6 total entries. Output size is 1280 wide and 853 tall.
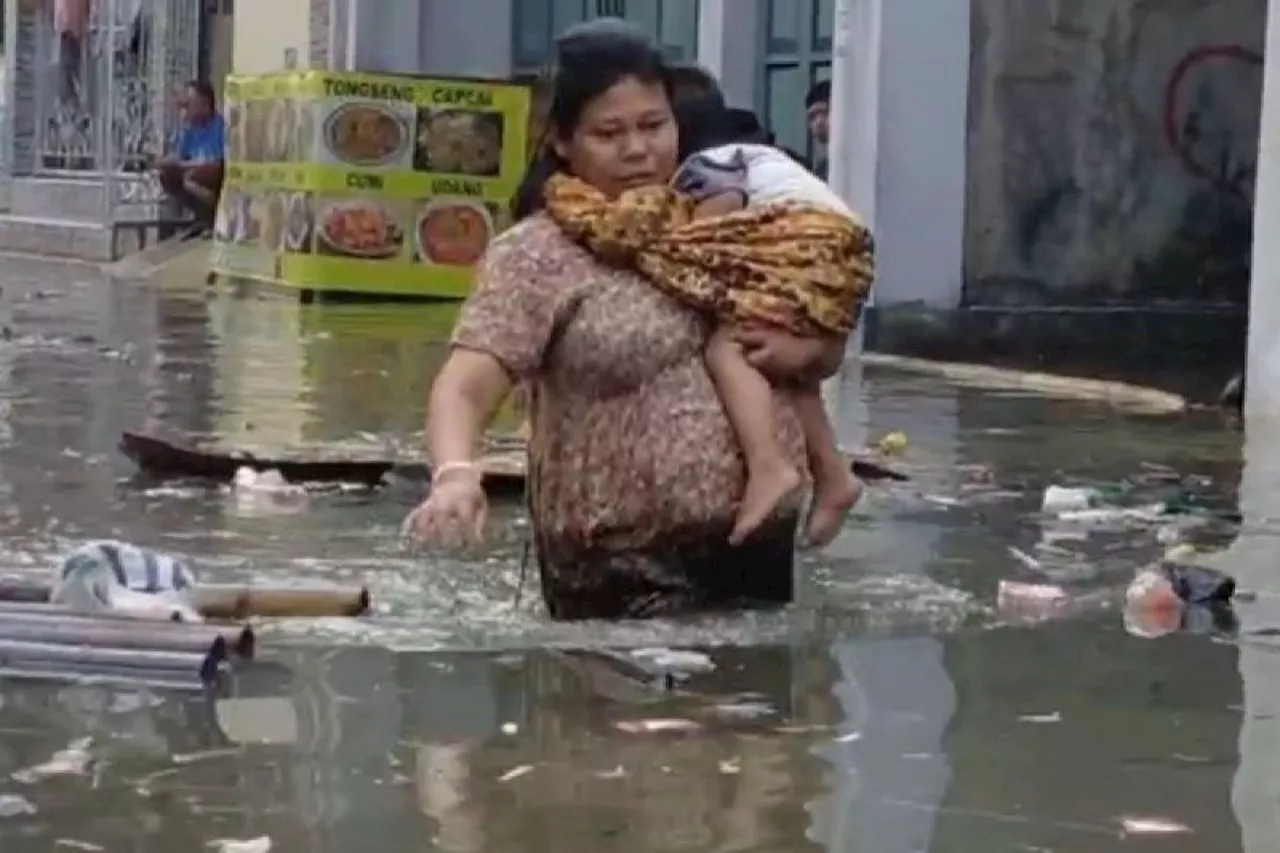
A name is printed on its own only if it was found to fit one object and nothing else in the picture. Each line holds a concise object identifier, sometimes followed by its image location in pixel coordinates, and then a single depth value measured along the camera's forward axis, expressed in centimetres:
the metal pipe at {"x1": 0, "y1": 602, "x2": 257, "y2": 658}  882
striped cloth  972
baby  980
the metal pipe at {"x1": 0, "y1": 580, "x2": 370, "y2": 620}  986
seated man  4417
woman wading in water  977
